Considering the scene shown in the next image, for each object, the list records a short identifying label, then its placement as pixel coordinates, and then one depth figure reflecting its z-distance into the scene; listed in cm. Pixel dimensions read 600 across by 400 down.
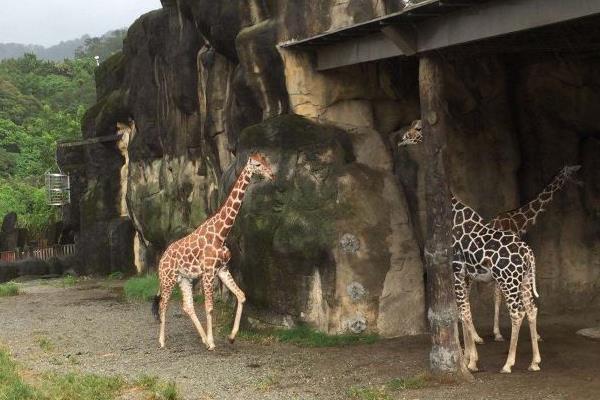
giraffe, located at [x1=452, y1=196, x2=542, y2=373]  884
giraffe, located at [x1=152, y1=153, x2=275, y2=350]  1134
